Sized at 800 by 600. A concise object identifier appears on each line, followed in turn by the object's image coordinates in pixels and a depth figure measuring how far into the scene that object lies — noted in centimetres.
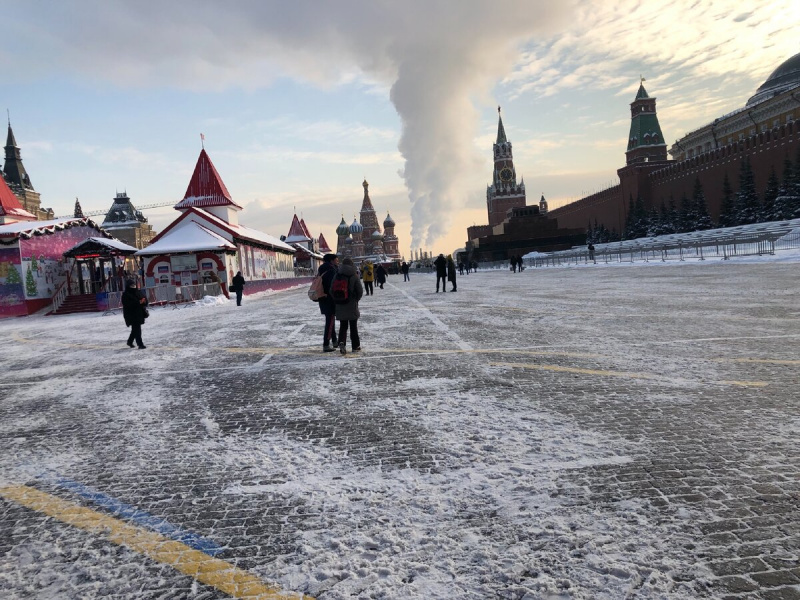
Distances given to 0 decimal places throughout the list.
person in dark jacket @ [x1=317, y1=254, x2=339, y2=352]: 841
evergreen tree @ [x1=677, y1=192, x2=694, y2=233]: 6394
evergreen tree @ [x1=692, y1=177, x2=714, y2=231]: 6188
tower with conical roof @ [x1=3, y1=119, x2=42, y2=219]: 9881
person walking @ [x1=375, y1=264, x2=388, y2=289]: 3284
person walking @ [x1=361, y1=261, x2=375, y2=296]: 2317
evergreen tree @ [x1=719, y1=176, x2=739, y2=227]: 5647
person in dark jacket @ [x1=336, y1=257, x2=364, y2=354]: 791
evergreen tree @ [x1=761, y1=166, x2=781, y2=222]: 5172
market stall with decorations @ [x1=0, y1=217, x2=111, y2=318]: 2447
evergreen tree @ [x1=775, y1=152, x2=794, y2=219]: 4959
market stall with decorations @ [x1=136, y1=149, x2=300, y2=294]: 2814
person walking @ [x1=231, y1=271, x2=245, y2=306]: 2306
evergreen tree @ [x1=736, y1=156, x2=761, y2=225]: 5416
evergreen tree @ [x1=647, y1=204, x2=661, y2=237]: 6844
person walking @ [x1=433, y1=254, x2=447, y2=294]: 2175
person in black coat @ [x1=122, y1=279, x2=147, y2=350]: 1046
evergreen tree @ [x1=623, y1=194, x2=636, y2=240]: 7325
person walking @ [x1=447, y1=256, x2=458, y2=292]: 2172
